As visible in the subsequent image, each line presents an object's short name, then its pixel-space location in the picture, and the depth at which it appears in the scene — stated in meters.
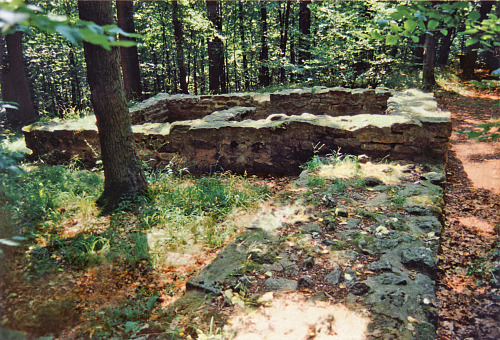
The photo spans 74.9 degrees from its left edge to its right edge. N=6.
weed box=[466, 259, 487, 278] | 2.82
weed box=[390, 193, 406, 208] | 3.63
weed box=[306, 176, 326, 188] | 4.32
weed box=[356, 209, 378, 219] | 3.46
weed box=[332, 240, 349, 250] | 2.97
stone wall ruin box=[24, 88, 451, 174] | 4.88
